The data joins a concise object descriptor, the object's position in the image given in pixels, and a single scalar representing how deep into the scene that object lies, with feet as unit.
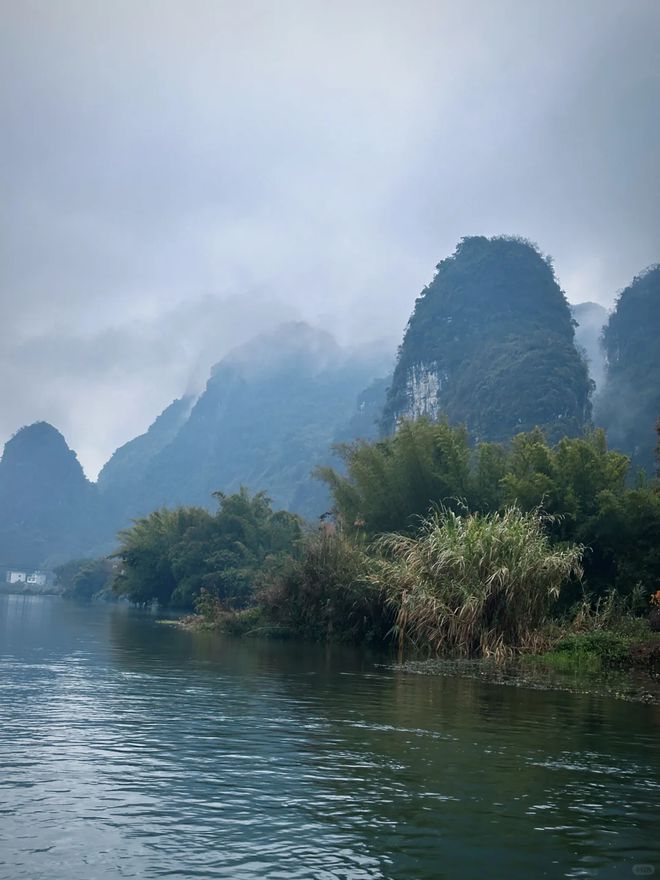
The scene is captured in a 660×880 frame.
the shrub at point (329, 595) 80.38
